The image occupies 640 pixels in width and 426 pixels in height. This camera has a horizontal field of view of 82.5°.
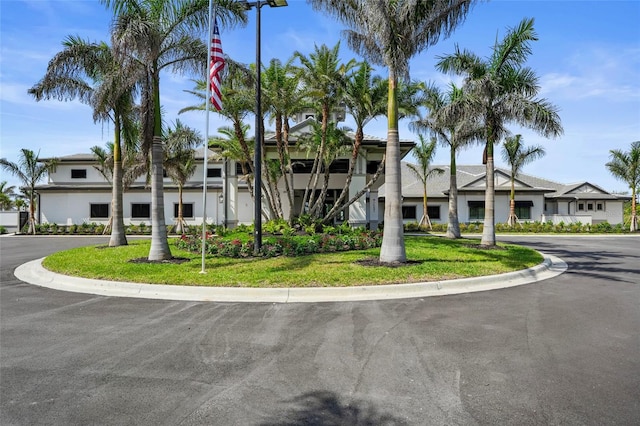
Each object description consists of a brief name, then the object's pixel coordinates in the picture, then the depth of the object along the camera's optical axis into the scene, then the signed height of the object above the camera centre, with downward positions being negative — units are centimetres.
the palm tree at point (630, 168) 3294 +433
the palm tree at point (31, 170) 3100 +377
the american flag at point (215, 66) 1052 +426
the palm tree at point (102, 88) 1348 +503
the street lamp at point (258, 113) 1212 +338
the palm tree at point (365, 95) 1692 +560
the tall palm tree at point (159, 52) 1161 +552
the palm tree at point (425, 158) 3053 +480
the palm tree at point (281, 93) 1748 +583
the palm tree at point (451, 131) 1863 +436
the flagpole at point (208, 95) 1026 +335
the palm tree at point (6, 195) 4872 +262
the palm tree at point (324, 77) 1783 +675
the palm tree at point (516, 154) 3238 +546
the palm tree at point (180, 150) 2516 +453
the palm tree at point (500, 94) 1512 +529
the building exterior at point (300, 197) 2747 +164
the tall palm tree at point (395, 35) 1123 +589
